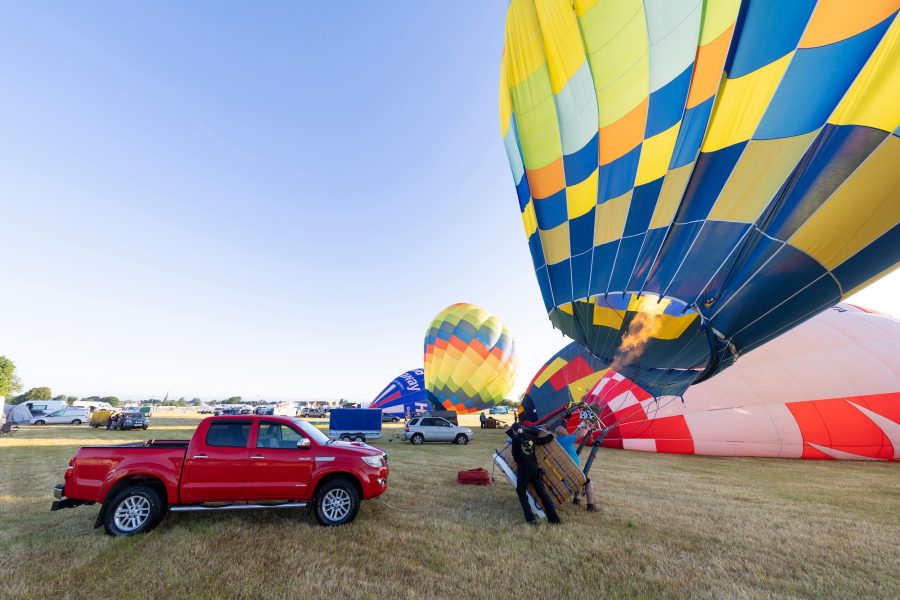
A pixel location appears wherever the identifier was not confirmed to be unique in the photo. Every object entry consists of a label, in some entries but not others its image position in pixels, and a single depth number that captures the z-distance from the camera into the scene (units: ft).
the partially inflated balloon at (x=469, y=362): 92.22
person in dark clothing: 20.27
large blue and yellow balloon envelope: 16.67
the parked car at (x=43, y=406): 110.01
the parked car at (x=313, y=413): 170.60
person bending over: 22.70
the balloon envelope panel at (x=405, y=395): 118.32
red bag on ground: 29.55
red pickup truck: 17.51
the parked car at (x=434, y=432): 65.77
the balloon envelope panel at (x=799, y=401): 41.47
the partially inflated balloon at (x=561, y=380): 56.34
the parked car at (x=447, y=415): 81.61
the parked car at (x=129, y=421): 89.04
